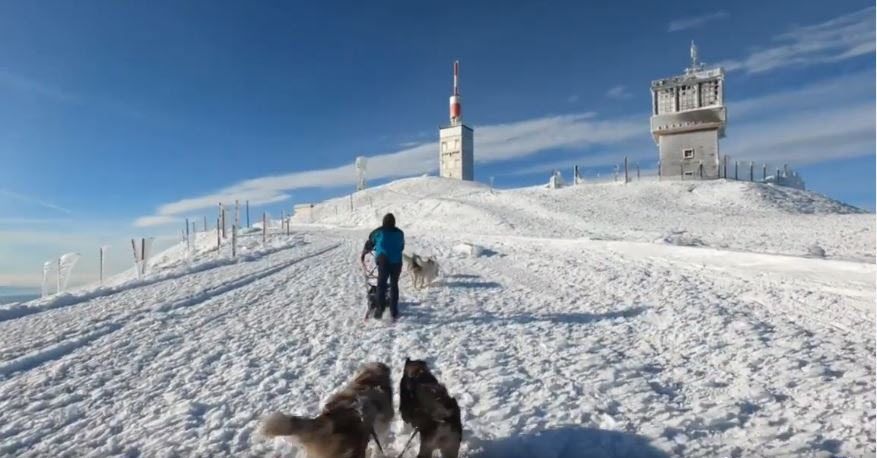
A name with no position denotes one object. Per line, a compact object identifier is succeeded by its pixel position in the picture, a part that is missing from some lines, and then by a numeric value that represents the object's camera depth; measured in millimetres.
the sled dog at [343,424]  2727
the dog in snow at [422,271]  11065
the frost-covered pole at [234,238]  19678
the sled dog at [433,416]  3201
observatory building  42438
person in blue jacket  8047
